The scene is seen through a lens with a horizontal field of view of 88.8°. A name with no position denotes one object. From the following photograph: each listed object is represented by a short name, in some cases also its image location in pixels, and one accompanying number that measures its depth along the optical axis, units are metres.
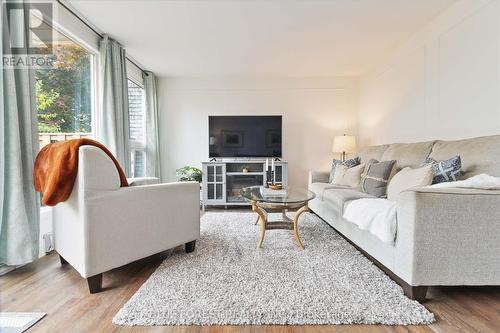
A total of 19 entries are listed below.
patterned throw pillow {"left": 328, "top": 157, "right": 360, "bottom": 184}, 3.51
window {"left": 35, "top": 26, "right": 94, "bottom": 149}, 2.31
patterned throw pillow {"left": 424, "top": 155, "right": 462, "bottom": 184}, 1.83
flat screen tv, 4.41
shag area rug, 1.28
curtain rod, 2.42
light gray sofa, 1.35
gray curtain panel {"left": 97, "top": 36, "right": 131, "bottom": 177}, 2.97
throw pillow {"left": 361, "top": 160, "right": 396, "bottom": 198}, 2.51
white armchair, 1.52
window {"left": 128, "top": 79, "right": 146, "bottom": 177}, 4.11
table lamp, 4.17
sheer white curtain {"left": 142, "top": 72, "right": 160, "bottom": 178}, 4.29
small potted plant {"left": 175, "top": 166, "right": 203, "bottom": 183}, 4.12
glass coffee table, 2.14
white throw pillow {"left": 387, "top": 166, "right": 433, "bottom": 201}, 1.91
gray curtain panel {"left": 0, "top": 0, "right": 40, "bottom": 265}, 1.79
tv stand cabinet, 4.22
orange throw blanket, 1.52
